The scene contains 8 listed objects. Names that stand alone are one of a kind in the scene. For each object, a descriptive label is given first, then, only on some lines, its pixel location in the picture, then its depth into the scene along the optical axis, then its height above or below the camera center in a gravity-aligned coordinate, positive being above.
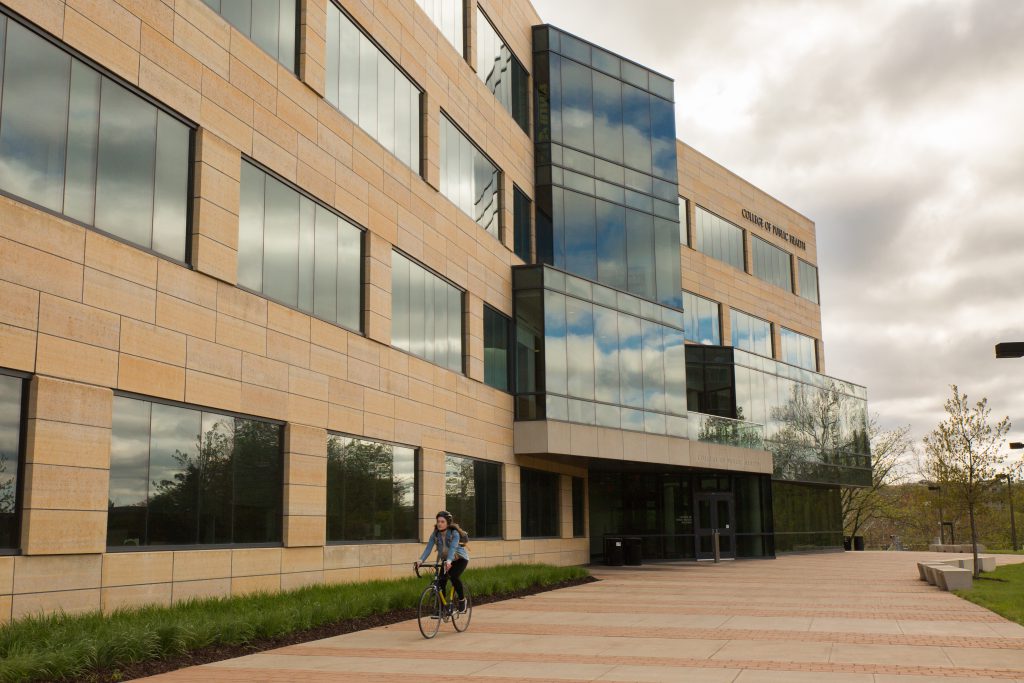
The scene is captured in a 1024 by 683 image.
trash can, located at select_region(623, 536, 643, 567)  40.06 -1.94
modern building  14.88 +4.29
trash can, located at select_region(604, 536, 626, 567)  39.75 -2.04
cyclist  16.19 -0.74
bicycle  15.79 -1.66
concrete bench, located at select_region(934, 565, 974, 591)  25.36 -1.99
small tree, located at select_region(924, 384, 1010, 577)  32.28 +1.21
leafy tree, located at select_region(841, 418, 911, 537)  78.62 +2.11
